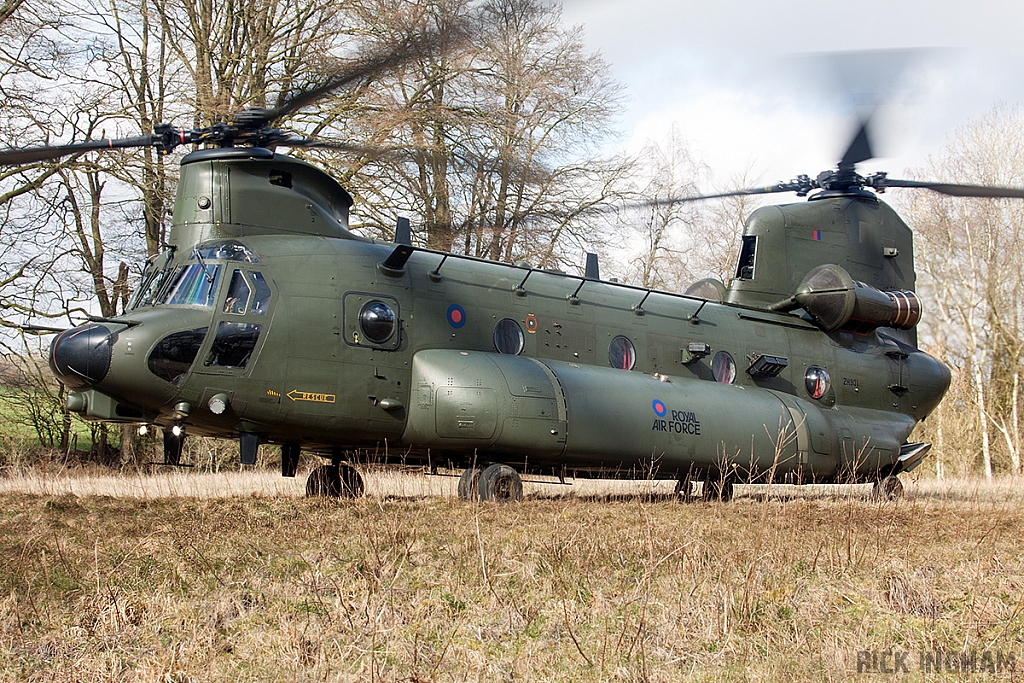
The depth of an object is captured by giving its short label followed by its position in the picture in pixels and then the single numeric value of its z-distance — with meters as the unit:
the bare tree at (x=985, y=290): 31.64
